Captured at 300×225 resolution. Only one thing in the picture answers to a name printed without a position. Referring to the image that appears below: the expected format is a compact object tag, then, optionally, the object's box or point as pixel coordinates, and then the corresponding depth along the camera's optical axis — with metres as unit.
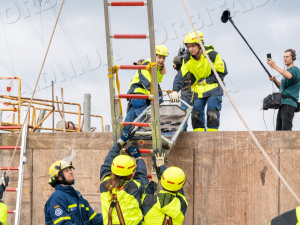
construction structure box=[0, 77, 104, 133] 18.99
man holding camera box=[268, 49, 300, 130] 13.87
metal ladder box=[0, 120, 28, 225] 13.54
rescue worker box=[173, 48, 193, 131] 14.91
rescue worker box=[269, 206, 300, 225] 5.61
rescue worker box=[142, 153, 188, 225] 10.28
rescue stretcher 12.02
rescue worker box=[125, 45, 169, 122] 14.52
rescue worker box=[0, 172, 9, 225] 10.62
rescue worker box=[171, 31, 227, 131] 14.20
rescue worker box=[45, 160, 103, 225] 10.52
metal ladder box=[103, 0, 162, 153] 10.49
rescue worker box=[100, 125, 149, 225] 10.21
